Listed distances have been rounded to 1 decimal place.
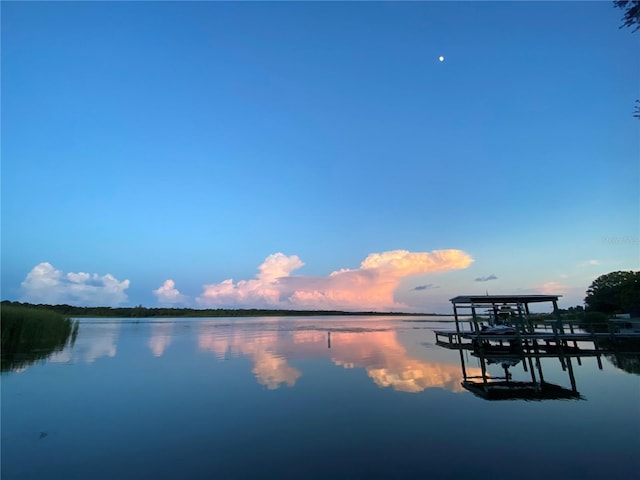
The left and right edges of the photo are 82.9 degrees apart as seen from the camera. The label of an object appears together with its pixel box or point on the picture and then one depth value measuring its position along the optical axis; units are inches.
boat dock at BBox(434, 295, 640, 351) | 1041.7
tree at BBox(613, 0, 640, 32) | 392.2
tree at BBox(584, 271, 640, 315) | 2746.1
